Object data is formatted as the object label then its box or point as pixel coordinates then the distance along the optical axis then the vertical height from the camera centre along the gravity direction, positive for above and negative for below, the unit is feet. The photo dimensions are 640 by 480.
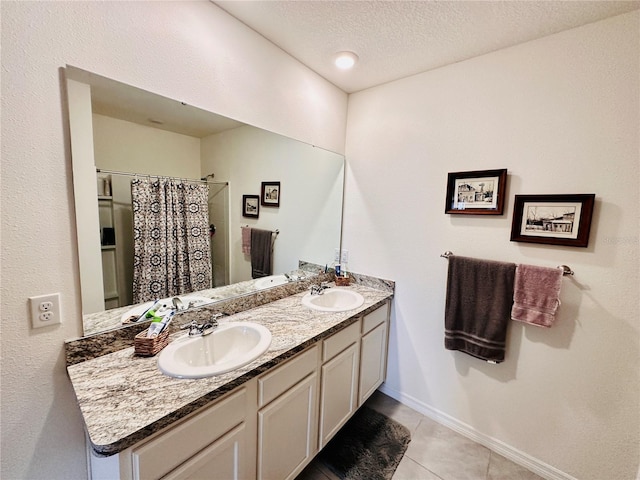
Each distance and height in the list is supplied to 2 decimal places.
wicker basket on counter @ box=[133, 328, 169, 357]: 3.63 -1.85
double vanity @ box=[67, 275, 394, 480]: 2.70 -2.34
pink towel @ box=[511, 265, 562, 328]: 4.73 -1.35
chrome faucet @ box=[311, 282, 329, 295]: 6.66 -1.89
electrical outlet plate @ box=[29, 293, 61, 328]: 3.19 -1.27
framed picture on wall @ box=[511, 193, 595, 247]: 4.55 +0.04
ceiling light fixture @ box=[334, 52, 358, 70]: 5.58 +3.31
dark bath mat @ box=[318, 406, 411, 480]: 5.18 -4.92
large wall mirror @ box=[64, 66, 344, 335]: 3.55 +0.59
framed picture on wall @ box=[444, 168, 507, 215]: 5.35 +0.57
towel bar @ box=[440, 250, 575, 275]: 4.72 -0.85
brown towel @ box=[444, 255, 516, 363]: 5.27 -1.80
